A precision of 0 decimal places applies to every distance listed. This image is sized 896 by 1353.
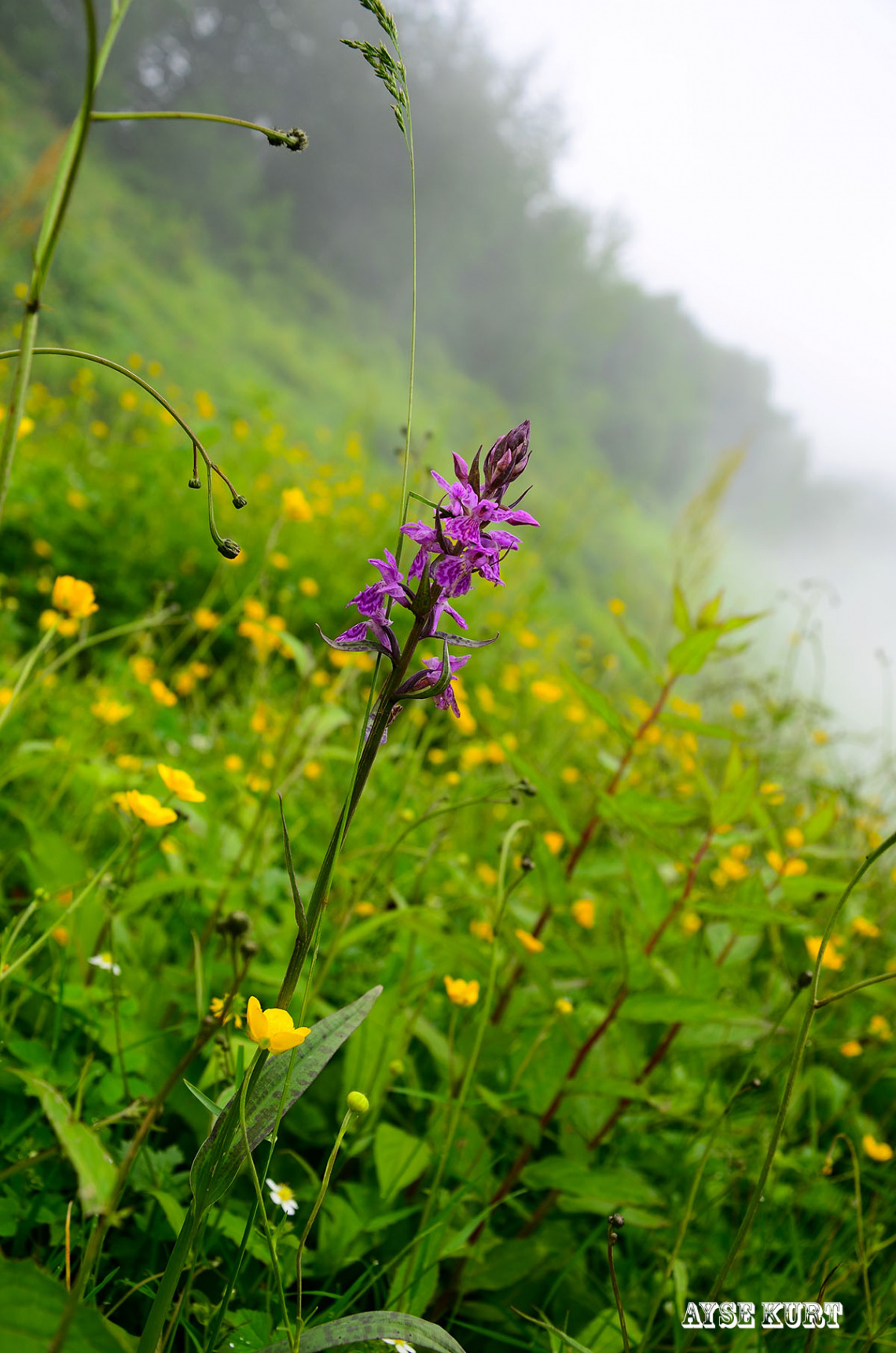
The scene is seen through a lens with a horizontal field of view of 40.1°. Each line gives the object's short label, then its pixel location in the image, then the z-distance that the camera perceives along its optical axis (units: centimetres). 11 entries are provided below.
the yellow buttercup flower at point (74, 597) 48
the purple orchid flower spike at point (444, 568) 34
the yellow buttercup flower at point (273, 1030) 32
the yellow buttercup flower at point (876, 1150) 55
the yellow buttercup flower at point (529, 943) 51
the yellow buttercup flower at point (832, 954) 70
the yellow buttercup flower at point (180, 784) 43
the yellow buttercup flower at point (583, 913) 58
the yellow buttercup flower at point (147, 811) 40
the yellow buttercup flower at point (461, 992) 45
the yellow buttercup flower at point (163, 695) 67
